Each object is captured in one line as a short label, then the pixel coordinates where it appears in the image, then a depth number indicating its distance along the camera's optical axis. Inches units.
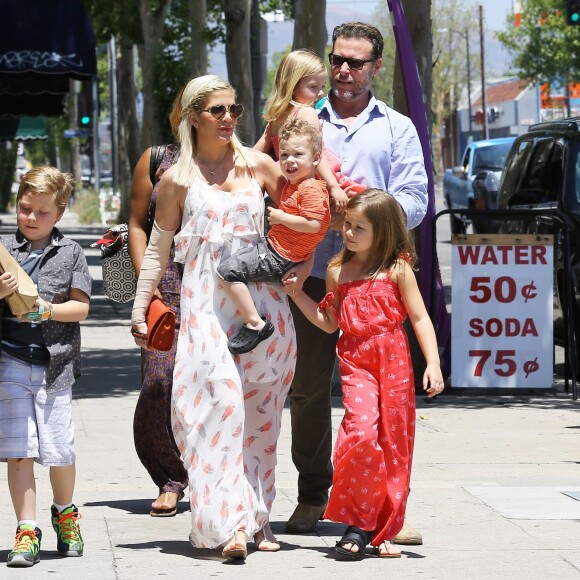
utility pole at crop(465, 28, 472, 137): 3668.8
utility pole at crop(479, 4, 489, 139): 3006.9
